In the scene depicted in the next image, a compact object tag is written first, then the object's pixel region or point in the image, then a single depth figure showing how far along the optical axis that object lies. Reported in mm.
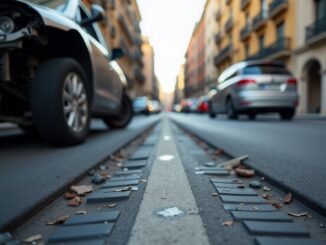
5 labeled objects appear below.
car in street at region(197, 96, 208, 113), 26477
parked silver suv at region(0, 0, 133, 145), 3041
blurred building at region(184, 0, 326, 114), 21391
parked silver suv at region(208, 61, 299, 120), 9875
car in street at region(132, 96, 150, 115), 25847
